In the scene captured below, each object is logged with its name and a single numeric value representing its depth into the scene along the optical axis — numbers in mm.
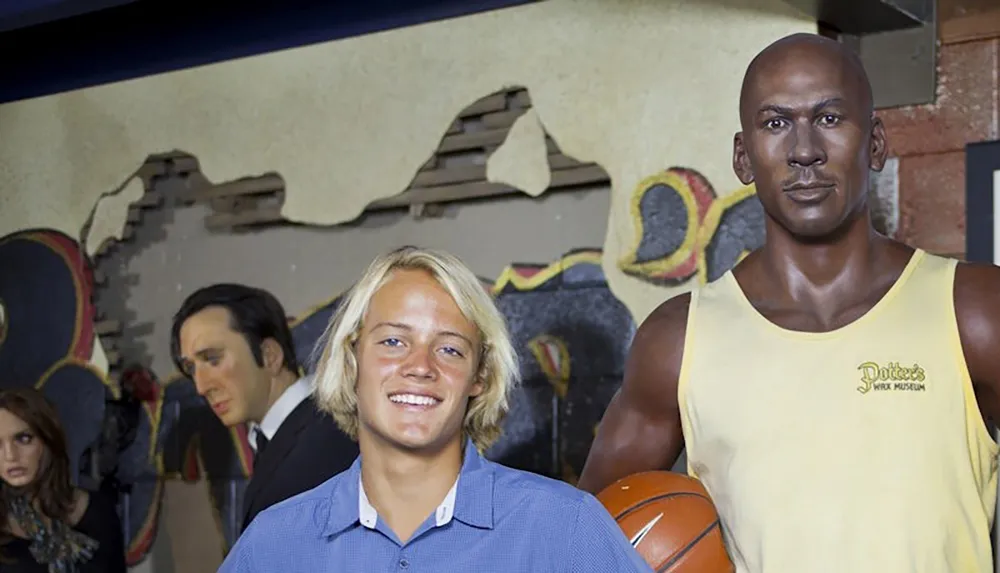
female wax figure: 3605
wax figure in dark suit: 3193
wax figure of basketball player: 1891
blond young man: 1559
